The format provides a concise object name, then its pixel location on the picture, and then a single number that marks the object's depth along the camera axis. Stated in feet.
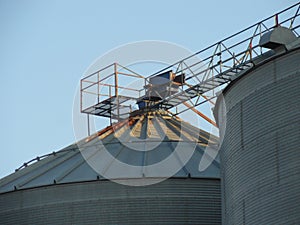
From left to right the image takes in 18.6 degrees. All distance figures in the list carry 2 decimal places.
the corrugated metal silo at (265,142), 94.58
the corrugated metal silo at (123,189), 126.21
